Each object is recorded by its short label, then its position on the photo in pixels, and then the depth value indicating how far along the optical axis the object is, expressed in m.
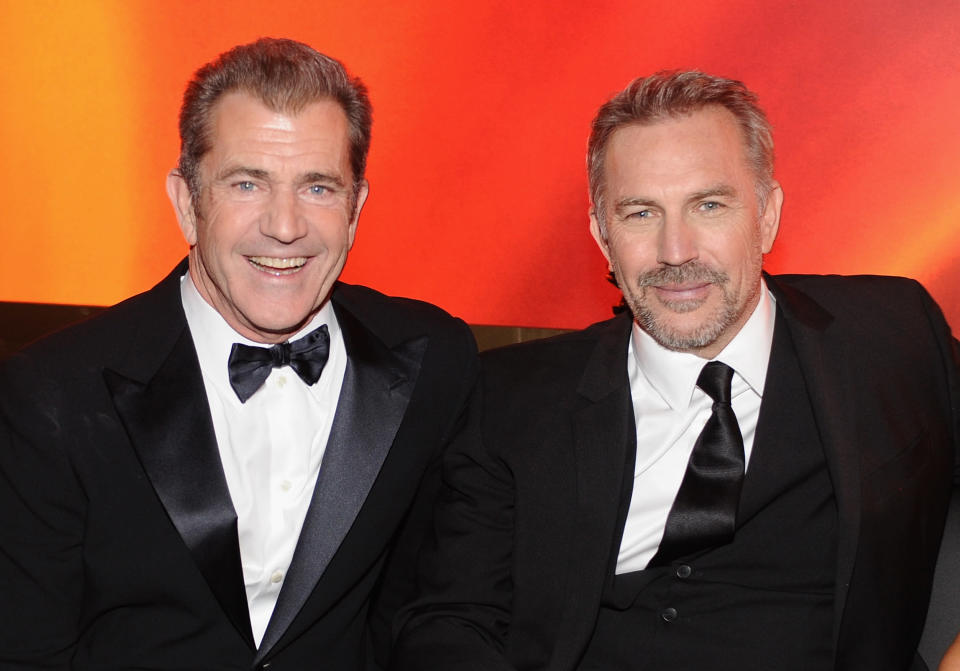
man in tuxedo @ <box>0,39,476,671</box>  1.96
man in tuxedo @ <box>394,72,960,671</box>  2.12
